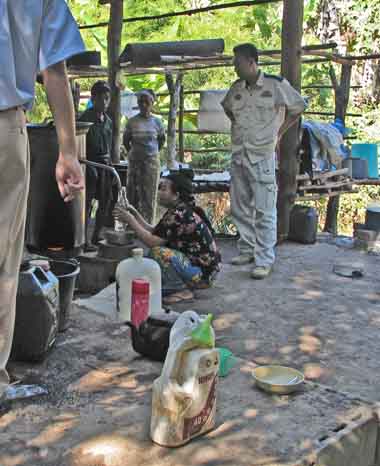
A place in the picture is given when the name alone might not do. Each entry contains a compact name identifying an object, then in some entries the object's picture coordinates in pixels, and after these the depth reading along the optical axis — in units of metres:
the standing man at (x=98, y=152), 6.58
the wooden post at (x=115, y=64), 8.56
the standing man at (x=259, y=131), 5.74
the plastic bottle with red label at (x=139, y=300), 3.93
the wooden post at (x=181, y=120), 11.78
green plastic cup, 3.27
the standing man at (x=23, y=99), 2.03
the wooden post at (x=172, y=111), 11.05
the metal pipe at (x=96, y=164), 5.01
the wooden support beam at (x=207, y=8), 7.47
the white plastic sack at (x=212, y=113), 11.47
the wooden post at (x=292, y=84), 6.85
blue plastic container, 9.47
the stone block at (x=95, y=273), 5.64
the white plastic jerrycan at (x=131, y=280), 4.30
